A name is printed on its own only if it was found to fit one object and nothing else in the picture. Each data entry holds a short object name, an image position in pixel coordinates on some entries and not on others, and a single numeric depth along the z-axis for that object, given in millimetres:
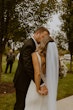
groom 2539
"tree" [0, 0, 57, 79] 5392
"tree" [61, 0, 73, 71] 10590
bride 2458
